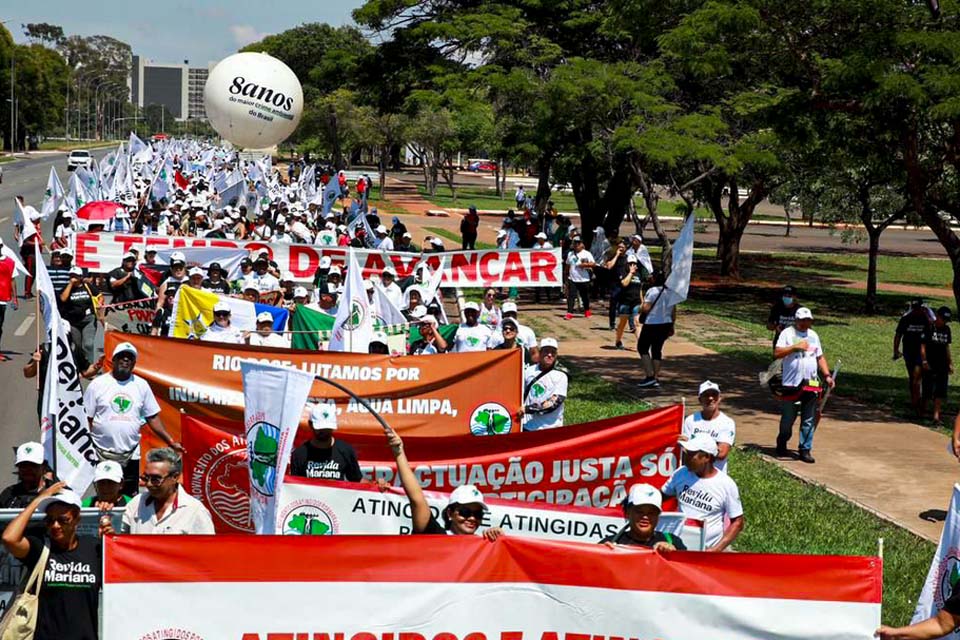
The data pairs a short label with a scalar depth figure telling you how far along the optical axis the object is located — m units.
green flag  15.14
